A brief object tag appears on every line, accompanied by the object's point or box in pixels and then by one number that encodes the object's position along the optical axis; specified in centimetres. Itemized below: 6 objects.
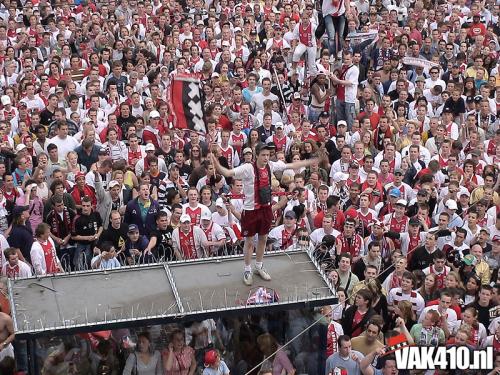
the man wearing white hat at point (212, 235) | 1342
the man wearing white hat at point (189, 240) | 1334
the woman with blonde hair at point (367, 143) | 1642
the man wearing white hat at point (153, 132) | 1620
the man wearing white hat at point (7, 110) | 1627
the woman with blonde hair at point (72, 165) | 1477
